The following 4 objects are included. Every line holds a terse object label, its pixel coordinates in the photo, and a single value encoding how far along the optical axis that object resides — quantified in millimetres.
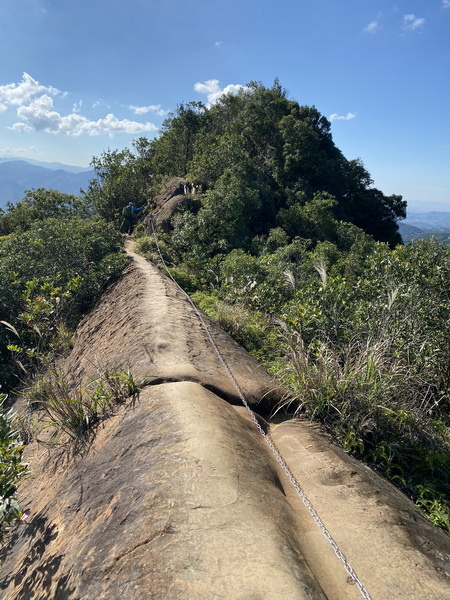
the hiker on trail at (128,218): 22047
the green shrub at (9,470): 3035
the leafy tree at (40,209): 20266
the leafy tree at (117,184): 23484
